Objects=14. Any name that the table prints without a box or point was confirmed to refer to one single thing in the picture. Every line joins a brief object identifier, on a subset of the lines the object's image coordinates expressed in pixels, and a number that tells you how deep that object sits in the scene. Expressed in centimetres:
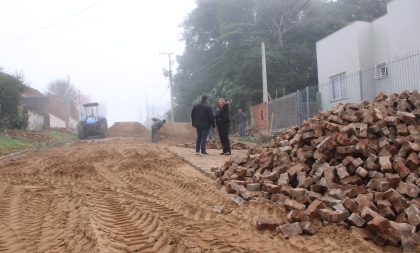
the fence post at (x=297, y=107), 1661
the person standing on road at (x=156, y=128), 2216
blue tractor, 2775
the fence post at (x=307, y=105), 1606
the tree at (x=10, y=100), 2498
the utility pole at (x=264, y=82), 2208
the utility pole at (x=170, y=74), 4464
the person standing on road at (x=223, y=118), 1135
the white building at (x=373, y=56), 1414
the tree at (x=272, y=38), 2700
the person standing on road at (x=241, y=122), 2239
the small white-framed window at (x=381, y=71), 1574
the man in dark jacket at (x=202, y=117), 1138
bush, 2567
